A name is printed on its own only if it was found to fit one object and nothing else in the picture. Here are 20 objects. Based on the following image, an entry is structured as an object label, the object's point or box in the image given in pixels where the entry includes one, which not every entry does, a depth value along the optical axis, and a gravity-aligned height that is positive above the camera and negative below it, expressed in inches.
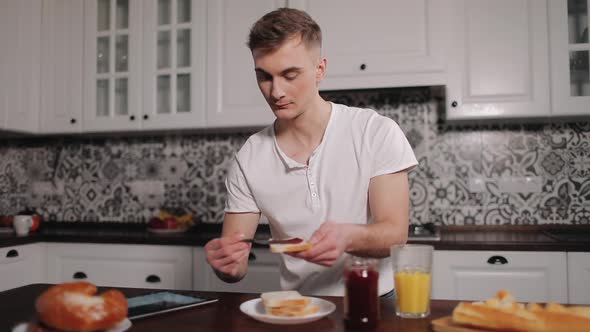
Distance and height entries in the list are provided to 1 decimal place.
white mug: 108.7 -7.2
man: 54.0 +2.3
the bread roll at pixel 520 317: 33.0 -8.6
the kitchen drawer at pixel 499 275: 84.7 -15.0
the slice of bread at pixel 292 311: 37.9 -9.1
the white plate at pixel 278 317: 37.2 -9.5
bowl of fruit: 108.4 -7.4
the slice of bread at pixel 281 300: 38.7 -8.5
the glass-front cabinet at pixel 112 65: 113.3 +27.7
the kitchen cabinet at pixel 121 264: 97.9 -14.8
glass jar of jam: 37.0 -7.7
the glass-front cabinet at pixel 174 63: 108.9 +27.0
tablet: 41.3 -9.6
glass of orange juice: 39.0 -7.0
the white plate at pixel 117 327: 36.8 -9.9
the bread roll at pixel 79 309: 34.6 -8.1
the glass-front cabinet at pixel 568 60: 93.9 +22.6
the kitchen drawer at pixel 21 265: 97.3 -14.6
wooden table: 37.4 -10.1
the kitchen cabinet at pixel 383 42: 97.4 +27.6
